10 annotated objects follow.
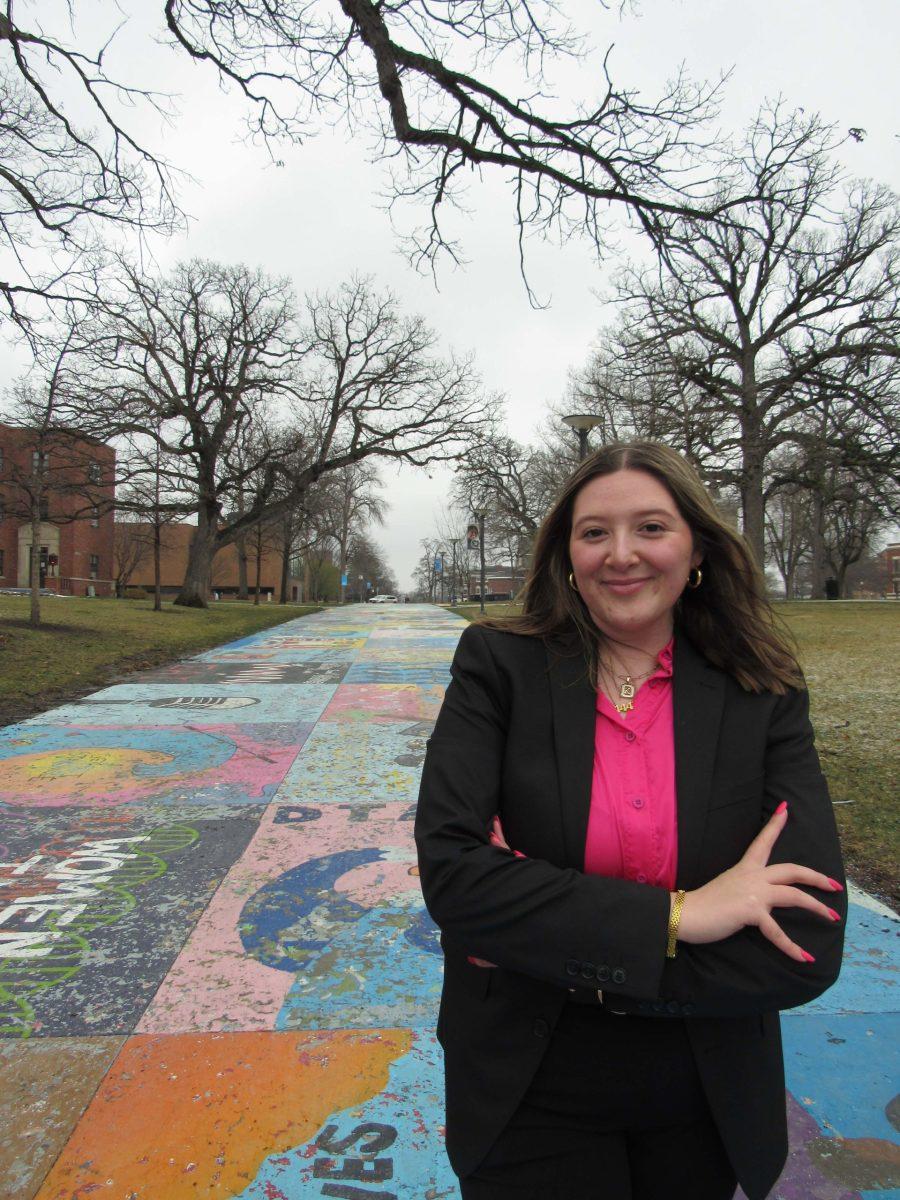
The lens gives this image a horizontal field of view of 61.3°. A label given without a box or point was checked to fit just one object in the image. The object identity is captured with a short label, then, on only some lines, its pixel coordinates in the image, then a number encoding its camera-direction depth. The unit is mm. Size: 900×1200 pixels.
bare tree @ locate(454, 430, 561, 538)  29353
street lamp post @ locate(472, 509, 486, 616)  29314
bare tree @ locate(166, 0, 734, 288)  6129
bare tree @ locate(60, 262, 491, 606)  26703
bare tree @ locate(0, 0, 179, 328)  7184
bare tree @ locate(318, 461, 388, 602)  41978
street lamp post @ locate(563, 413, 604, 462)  16736
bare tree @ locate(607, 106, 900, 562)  18562
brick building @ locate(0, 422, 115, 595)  22109
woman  1279
